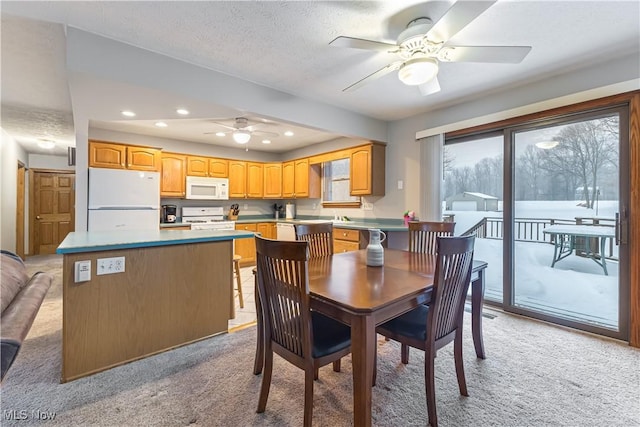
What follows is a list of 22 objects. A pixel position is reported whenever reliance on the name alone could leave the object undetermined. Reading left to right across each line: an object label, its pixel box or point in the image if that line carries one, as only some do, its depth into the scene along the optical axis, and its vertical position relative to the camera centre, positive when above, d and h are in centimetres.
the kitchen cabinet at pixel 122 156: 405 +87
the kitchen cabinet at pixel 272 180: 592 +72
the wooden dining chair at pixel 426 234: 263 -18
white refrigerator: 342 +19
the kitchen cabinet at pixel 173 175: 475 +67
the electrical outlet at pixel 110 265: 195 -36
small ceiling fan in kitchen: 362 +115
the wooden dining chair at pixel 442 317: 149 -62
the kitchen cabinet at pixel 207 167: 504 +88
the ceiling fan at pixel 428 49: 173 +108
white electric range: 504 -7
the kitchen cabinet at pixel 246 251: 516 -67
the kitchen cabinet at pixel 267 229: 563 -29
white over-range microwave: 502 +48
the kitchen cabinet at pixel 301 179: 534 +68
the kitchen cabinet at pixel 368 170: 422 +68
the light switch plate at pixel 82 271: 186 -38
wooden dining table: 123 -39
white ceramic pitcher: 199 -27
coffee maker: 480 +0
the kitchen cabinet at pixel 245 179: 554 +70
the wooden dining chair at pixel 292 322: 133 -56
